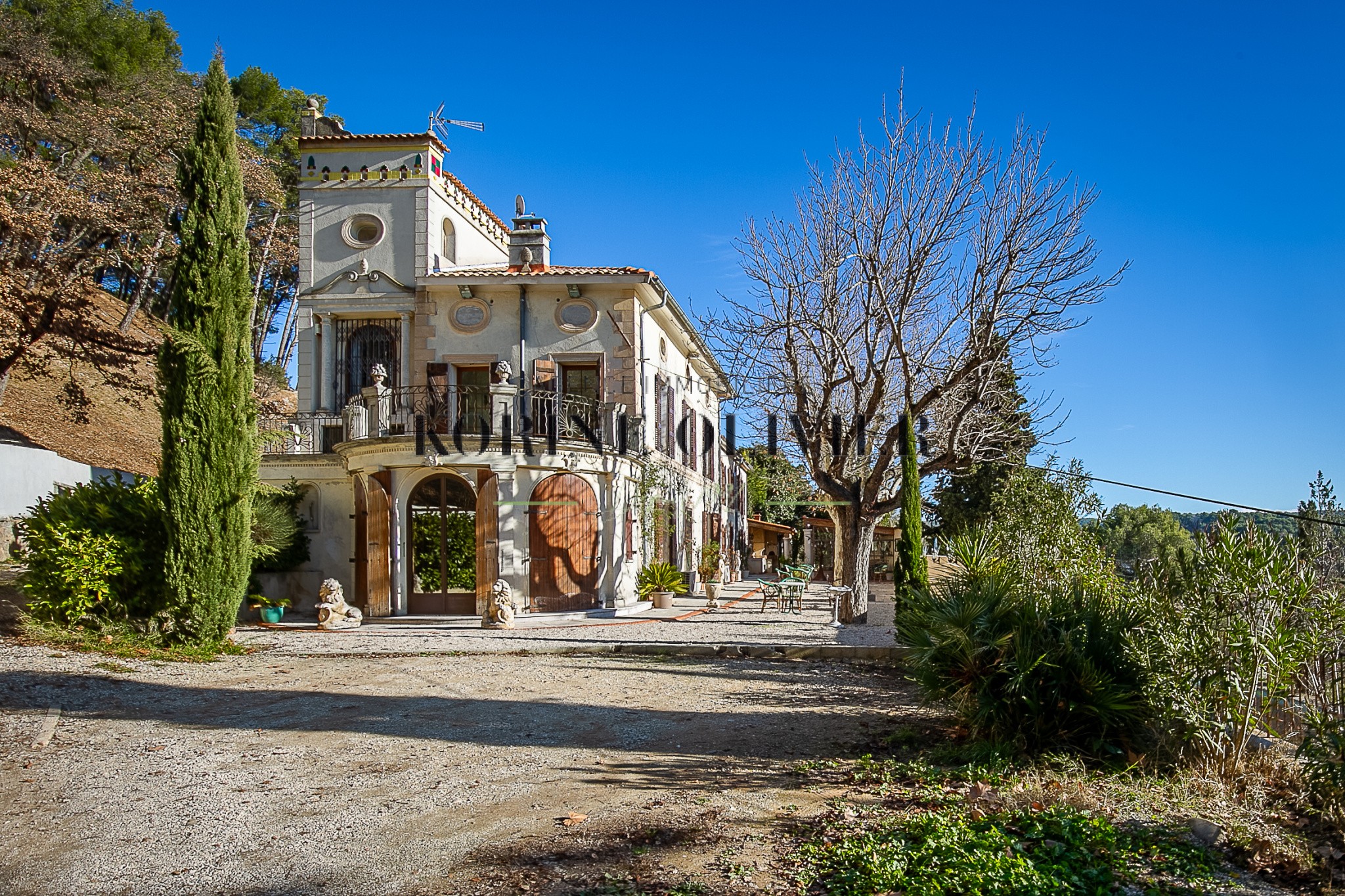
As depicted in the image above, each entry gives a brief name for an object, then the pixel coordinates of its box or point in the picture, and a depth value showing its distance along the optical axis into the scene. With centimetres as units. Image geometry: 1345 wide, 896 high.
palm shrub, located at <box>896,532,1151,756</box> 589
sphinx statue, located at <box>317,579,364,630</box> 1539
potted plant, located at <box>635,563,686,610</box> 1880
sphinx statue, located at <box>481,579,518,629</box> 1502
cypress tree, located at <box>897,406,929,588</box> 1402
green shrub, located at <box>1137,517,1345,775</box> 534
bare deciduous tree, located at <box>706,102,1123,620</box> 1488
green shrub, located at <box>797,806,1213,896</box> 382
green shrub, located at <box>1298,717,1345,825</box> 442
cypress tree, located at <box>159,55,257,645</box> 1148
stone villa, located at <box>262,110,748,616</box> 1642
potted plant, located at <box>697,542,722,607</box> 2420
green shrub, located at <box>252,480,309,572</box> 1630
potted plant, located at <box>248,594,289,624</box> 1614
